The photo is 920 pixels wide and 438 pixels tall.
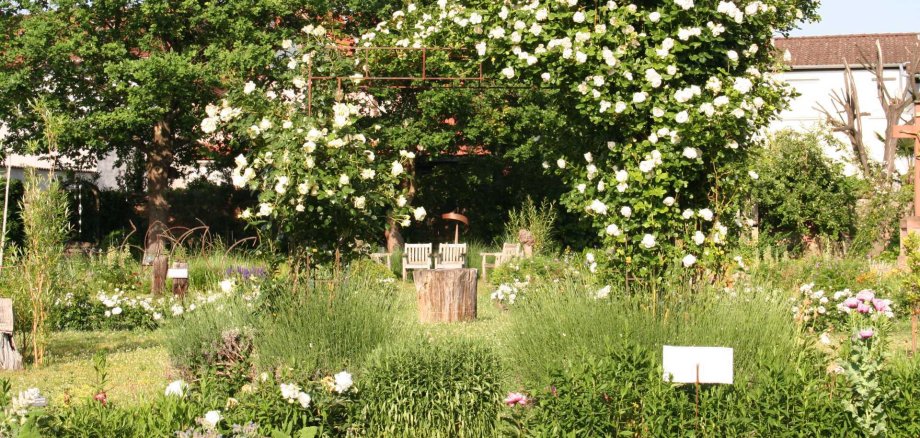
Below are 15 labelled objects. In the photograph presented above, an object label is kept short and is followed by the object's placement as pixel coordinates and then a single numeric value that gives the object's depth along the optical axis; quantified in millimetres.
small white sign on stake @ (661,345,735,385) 4727
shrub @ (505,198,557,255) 16750
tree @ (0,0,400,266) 17688
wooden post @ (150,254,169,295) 12625
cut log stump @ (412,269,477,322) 11375
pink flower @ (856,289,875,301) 5469
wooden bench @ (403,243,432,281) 17416
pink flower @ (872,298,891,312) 5437
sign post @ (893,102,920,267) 12344
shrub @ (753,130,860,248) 18906
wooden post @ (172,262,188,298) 11820
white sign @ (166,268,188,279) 10930
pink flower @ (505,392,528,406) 4953
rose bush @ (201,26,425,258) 7805
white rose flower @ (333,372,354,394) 4988
